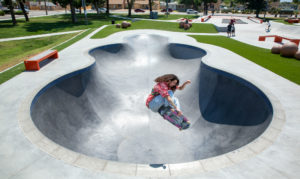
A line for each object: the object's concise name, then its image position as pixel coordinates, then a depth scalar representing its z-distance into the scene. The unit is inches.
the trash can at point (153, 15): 1944.1
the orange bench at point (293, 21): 1586.1
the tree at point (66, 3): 1517.0
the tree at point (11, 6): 1368.1
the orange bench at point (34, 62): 480.1
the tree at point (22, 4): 1476.4
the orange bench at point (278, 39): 825.9
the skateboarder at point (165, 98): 201.2
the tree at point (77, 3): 1641.2
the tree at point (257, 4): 2266.6
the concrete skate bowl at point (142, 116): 301.0
